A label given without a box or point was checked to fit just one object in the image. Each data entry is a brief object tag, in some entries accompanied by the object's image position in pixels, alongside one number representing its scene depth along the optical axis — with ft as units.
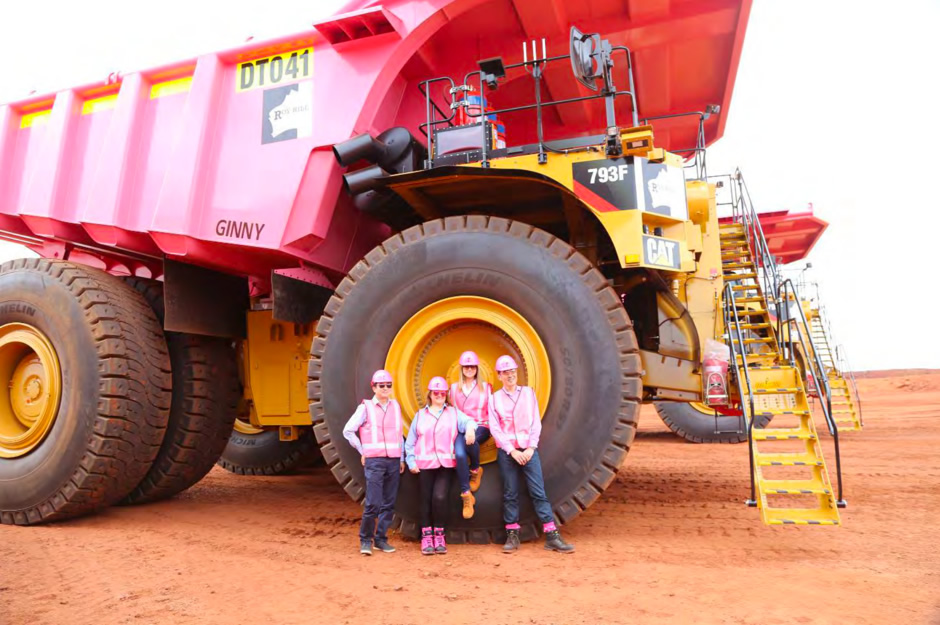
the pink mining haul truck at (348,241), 14.89
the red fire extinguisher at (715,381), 16.06
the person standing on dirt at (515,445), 13.88
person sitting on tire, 14.26
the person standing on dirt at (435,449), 14.32
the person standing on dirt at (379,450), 14.29
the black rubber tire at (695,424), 36.19
